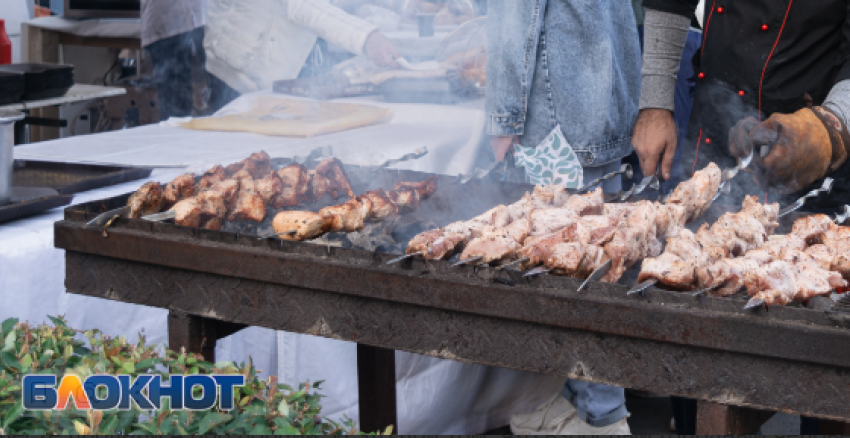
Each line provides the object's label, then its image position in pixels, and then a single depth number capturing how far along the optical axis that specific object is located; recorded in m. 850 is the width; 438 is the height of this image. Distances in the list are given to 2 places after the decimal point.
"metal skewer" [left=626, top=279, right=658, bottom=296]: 1.75
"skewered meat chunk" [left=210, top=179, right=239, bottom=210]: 2.76
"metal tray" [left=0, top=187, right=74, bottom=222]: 2.84
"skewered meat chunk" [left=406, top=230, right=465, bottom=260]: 2.12
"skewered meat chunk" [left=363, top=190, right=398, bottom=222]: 2.72
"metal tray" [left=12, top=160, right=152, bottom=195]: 3.37
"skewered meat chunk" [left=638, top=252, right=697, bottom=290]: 1.91
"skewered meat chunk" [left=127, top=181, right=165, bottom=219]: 2.58
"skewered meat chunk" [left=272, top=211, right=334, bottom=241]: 2.37
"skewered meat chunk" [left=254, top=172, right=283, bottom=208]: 2.88
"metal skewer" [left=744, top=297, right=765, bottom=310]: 1.64
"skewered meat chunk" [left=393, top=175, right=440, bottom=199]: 2.93
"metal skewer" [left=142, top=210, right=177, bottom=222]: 2.47
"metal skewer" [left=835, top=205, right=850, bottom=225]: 2.59
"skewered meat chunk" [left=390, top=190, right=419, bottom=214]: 2.84
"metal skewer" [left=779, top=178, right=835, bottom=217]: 2.71
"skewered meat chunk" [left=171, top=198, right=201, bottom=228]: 2.52
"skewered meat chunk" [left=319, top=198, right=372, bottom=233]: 2.49
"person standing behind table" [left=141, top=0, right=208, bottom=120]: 7.02
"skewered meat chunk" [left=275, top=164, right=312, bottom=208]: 2.94
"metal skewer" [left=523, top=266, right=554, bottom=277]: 1.85
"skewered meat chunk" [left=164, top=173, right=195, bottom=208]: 2.78
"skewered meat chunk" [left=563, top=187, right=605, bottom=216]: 2.55
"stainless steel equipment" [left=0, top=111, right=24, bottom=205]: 2.79
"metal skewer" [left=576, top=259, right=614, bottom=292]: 1.81
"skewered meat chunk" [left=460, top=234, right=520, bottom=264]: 2.10
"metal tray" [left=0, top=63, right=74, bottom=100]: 4.84
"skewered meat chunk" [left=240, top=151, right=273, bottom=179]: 3.16
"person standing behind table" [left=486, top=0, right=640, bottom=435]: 3.51
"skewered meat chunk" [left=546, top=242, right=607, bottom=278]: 2.03
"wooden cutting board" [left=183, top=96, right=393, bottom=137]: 4.59
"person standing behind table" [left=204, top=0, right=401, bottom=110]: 6.45
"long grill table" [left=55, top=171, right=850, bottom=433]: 1.64
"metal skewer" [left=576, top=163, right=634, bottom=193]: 2.84
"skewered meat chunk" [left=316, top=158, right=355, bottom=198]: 3.07
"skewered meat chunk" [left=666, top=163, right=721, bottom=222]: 2.65
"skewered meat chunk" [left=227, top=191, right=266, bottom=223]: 2.72
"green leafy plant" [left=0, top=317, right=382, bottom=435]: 1.34
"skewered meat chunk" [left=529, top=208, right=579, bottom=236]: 2.40
